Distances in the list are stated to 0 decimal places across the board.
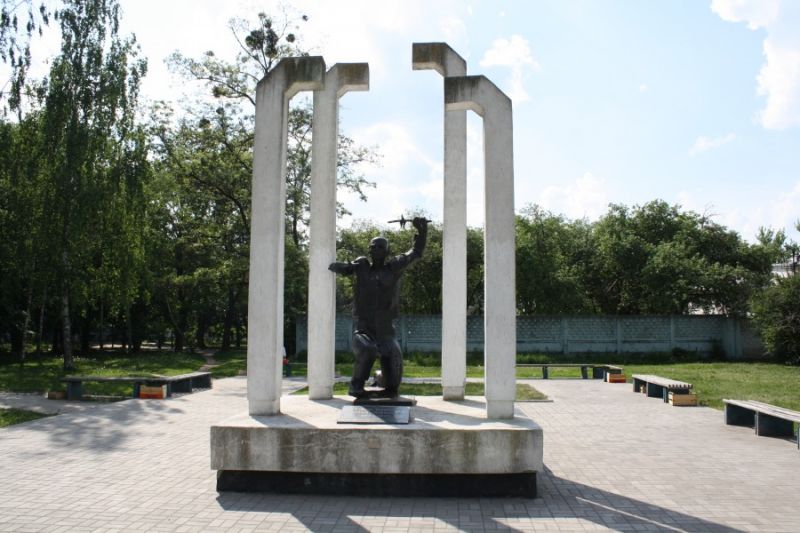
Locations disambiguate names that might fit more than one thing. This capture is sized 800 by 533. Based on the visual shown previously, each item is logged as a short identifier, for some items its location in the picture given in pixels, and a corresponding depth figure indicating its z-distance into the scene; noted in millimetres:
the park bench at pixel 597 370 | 17678
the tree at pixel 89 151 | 18297
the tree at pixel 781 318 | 22272
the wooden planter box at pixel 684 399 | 12359
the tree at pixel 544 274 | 28594
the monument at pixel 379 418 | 5652
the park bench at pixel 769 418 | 8586
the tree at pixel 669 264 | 27109
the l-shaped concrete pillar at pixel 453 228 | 8117
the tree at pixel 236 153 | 22094
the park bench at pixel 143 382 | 13164
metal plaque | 6039
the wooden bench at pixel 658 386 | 12406
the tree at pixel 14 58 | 17359
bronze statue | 7059
